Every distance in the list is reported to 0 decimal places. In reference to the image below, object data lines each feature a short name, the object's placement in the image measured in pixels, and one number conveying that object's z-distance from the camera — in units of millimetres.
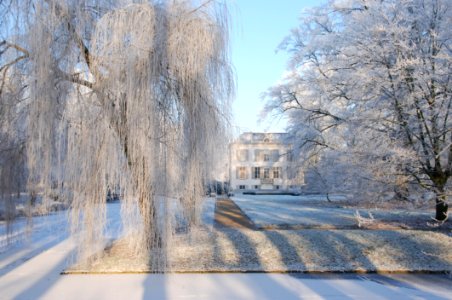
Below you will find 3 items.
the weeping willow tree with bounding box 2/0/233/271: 6902
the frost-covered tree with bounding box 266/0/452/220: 10711
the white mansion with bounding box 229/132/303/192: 55312
